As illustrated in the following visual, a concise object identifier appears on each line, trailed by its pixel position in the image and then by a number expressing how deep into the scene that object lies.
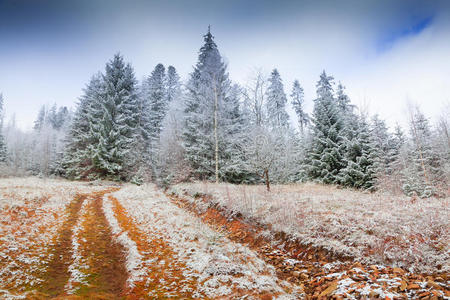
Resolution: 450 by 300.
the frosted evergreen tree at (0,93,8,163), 33.68
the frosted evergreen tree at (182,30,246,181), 17.45
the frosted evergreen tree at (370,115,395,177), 15.63
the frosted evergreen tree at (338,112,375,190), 16.47
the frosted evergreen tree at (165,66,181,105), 33.50
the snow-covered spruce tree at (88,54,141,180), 22.58
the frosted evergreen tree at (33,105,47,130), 55.22
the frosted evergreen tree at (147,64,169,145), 26.84
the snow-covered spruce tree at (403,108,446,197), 14.27
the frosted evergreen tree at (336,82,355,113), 22.72
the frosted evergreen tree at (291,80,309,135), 33.06
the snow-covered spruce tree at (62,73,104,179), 23.22
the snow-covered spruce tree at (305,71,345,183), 19.11
